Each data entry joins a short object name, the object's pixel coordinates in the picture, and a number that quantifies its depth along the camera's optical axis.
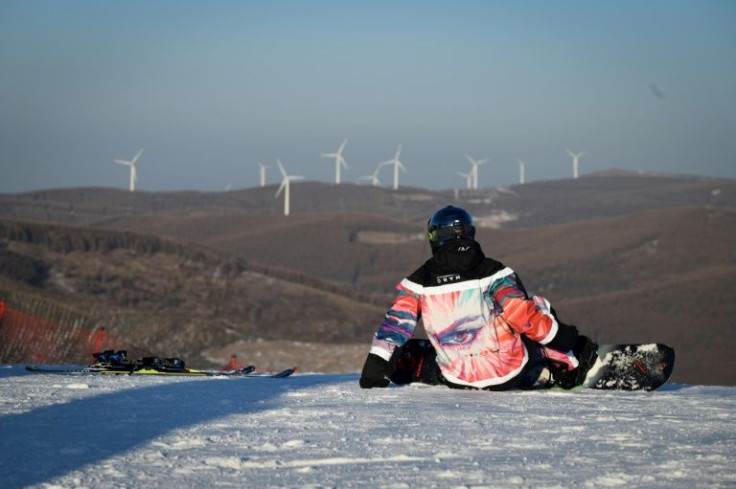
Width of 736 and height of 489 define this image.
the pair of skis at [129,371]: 13.53
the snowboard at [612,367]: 12.08
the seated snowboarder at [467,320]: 10.95
